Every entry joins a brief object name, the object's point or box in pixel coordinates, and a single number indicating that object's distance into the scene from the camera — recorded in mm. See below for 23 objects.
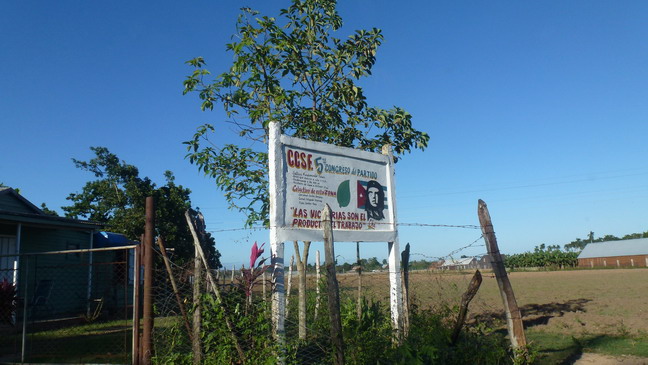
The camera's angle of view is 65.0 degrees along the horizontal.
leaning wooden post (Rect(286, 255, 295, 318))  8496
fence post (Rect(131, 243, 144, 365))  6004
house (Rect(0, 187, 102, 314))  13828
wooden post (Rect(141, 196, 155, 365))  5891
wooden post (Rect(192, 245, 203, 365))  5684
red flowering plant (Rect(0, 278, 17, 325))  11000
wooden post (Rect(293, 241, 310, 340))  7009
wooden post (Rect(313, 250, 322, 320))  7875
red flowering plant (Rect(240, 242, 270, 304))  5730
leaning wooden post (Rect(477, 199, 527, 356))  6395
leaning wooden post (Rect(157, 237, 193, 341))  5844
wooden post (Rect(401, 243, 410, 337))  7319
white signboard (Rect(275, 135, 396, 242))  6641
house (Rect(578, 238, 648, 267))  76375
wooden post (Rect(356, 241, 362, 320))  7922
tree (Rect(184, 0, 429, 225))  9117
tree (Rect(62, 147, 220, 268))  27534
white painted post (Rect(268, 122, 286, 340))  5953
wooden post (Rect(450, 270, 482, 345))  6371
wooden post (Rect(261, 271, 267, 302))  6007
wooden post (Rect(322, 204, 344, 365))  5055
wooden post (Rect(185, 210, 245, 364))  5543
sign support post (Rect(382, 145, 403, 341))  7457
